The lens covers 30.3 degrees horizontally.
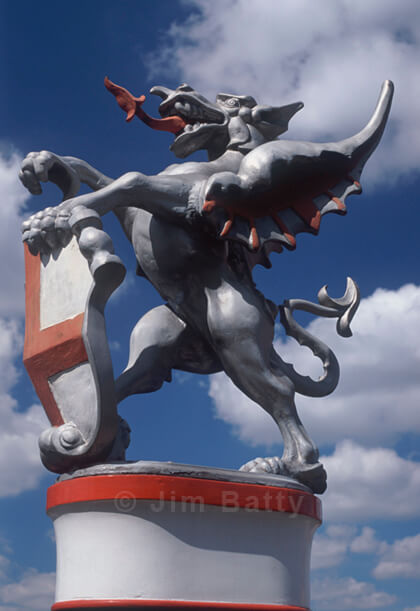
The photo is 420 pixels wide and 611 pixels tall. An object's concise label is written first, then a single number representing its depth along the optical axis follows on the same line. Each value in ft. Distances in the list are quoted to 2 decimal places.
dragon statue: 14.57
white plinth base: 12.39
